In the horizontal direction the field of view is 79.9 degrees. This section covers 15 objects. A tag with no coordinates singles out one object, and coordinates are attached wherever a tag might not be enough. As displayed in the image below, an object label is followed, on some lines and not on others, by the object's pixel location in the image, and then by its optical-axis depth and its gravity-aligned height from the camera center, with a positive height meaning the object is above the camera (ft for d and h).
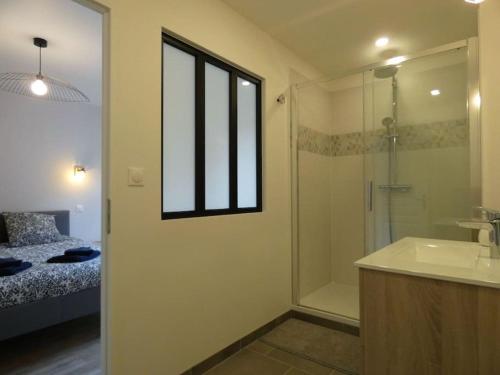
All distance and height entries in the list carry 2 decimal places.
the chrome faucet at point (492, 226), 4.57 -0.55
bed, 7.02 -2.62
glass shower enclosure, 8.02 +0.89
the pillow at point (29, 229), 11.43 -1.42
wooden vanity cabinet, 3.39 -1.67
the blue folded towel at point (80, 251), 9.37 -1.86
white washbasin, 3.60 -1.02
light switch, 5.04 +0.28
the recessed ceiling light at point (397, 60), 7.87 +3.52
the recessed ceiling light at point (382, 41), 8.73 +4.49
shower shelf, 9.46 +0.12
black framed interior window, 6.09 +1.33
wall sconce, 14.28 +1.01
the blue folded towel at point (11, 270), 7.45 -1.97
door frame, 4.76 -0.17
